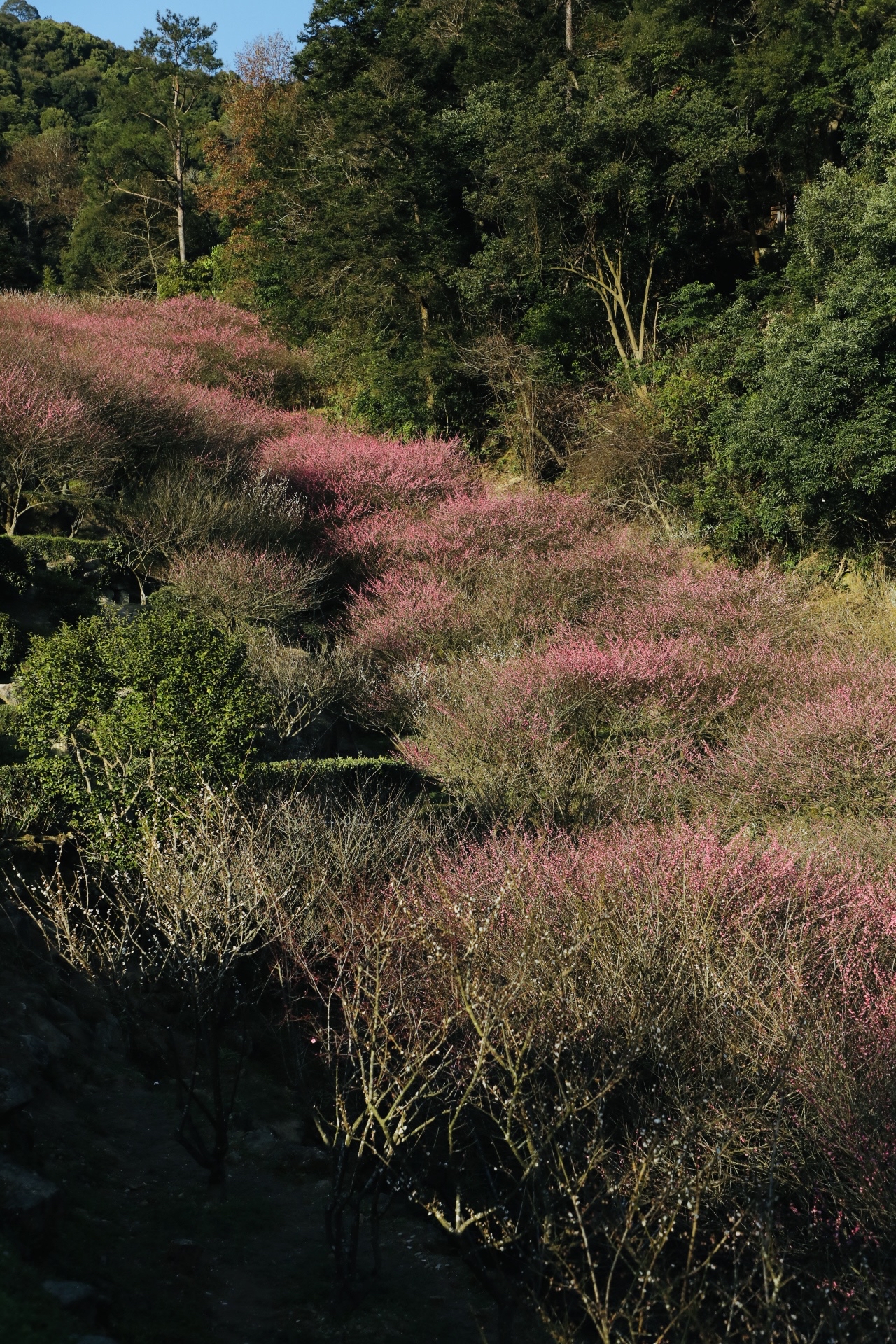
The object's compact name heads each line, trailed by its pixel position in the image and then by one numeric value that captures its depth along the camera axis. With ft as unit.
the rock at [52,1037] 28.96
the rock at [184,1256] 22.29
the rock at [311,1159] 28.43
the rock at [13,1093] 24.64
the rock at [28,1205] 20.02
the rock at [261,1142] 28.60
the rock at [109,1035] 31.50
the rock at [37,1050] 27.58
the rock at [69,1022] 30.45
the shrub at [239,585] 61.57
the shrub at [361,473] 81.25
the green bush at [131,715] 36.06
